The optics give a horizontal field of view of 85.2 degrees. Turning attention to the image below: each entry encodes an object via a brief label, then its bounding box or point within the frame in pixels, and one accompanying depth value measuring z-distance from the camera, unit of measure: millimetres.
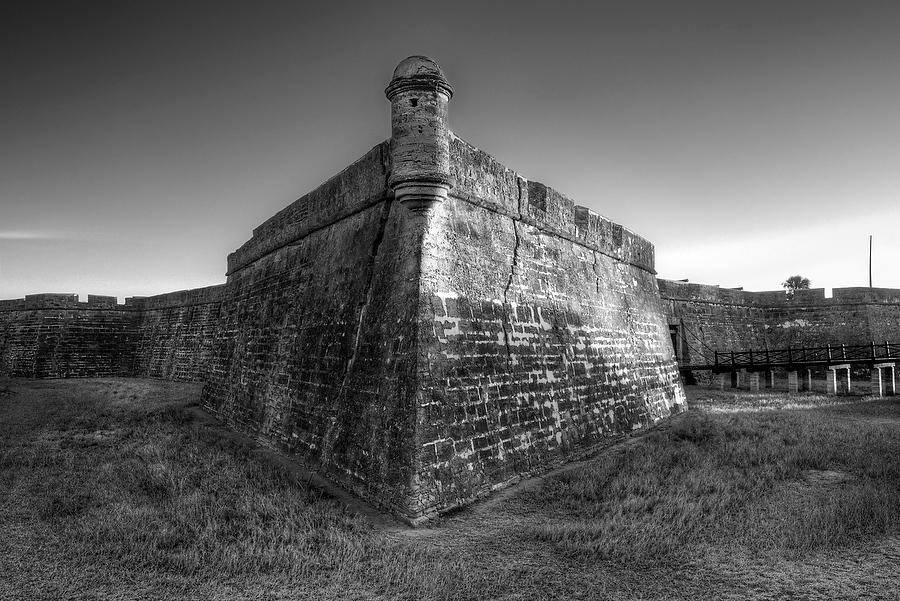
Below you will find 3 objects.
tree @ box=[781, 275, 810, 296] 45594
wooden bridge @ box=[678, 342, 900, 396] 15802
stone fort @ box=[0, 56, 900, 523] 6246
